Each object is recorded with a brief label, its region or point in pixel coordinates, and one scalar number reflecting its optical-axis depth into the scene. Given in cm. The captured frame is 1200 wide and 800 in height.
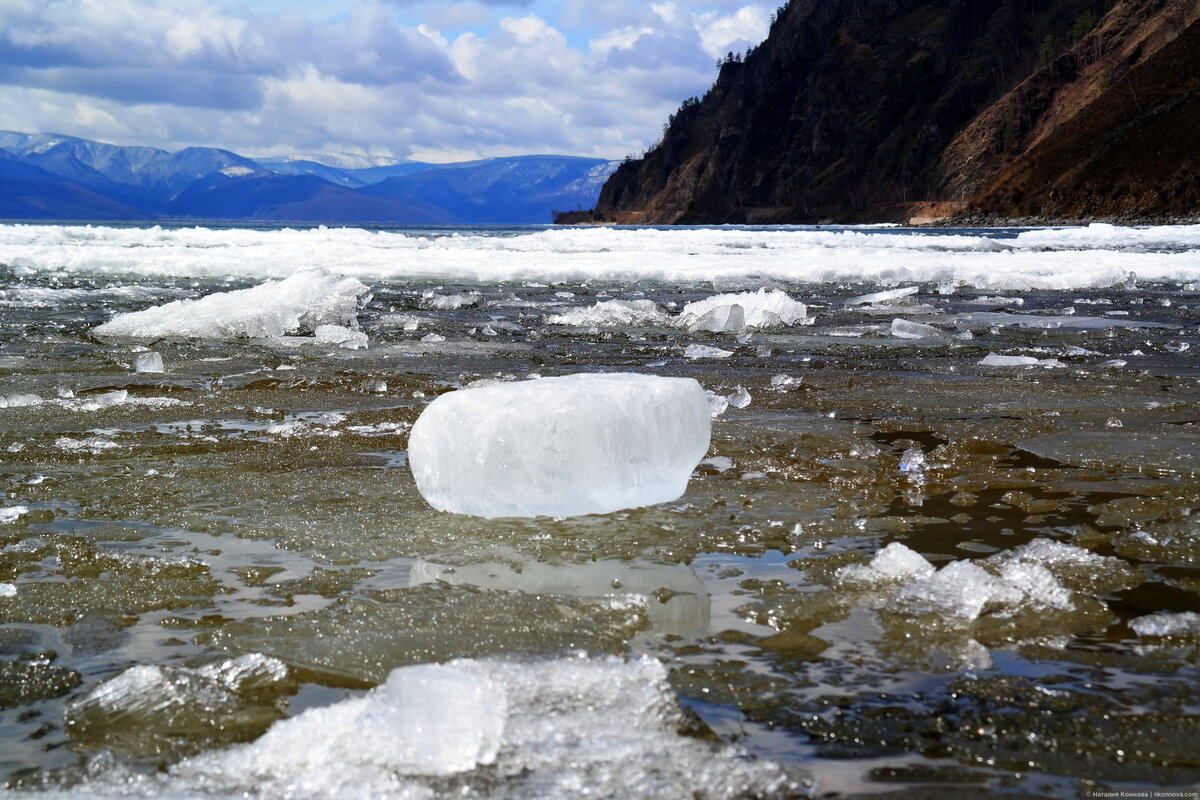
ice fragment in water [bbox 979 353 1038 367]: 557
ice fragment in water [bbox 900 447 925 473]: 325
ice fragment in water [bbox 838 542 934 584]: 219
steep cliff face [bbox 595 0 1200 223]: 7075
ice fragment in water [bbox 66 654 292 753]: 155
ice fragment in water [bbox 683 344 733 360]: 627
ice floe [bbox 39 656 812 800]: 137
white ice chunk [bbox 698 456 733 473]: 332
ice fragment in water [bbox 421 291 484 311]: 968
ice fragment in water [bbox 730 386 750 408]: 447
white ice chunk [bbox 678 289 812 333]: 768
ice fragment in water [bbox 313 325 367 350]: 680
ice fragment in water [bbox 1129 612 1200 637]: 187
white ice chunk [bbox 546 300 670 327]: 805
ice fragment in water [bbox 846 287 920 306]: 935
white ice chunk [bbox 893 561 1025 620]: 200
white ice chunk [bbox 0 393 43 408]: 440
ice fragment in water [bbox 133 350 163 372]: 551
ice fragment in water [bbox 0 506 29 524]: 266
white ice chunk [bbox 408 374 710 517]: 263
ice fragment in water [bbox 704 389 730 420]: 426
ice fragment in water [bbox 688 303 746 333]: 763
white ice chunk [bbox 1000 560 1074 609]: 203
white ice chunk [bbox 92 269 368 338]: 726
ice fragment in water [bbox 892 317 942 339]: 702
